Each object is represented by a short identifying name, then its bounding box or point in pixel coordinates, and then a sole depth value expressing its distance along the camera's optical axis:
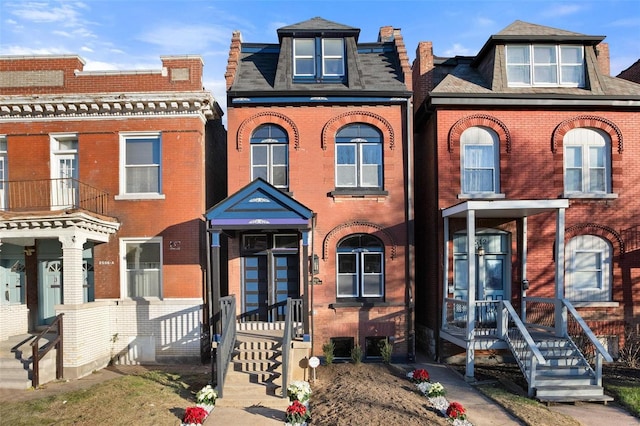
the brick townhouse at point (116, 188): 13.15
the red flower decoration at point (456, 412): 8.57
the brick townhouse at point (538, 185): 13.44
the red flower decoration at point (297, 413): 8.37
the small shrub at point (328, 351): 12.49
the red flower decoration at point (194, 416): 8.32
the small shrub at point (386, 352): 12.65
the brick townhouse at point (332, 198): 13.33
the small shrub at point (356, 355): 12.43
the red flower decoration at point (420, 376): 10.73
